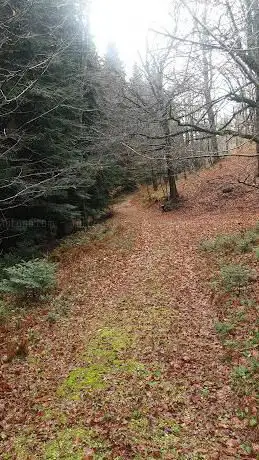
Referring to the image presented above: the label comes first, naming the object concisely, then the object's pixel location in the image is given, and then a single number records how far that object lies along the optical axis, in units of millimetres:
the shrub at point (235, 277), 9070
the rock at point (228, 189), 21562
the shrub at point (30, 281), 10297
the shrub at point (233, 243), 11477
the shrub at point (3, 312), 9250
